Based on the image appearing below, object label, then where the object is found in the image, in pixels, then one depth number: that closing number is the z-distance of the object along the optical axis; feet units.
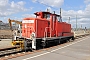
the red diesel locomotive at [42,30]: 18.29
